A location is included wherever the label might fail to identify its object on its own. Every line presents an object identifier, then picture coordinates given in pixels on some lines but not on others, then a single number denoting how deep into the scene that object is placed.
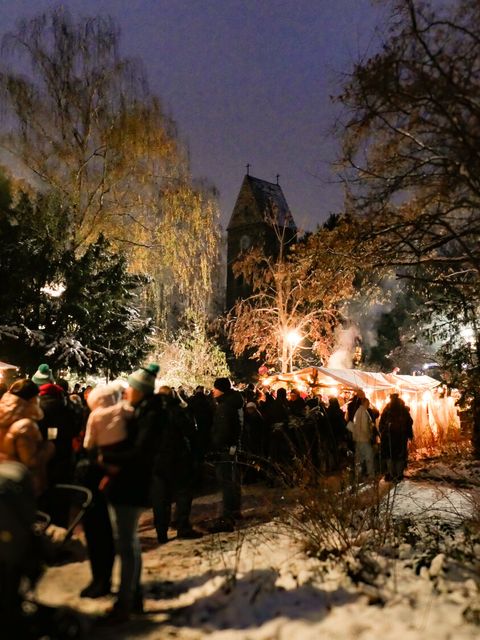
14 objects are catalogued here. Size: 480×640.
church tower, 55.50
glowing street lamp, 22.17
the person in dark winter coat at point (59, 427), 6.55
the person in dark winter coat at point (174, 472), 6.52
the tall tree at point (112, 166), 18.66
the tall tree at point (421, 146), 5.93
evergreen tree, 16.94
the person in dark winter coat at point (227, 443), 7.19
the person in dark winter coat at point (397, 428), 10.67
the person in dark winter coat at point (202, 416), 9.73
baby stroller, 3.10
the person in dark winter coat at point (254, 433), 10.98
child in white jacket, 4.29
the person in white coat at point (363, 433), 10.55
